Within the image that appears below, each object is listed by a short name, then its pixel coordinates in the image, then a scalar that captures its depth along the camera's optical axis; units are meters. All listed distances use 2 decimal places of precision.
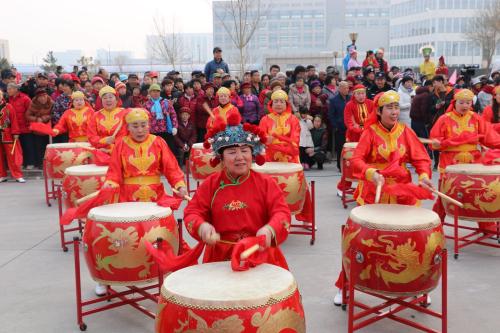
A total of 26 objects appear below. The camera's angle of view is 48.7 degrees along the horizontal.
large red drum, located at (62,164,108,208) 5.09
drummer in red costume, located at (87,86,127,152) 5.94
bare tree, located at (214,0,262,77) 14.34
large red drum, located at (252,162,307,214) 5.02
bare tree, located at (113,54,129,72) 55.59
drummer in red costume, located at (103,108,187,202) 4.12
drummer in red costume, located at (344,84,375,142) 7.11
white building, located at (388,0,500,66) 53.70
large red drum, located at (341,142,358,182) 6.59
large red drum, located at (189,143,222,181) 6.58
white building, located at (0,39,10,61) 63.91
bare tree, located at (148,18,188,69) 29.67
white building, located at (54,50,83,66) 137.52
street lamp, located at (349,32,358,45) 12.81
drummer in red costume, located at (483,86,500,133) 5.99
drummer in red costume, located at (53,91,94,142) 7.18
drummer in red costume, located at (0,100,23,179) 8.56
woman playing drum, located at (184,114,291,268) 2.67
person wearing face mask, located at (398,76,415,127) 9.43
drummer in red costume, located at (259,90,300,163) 5.94
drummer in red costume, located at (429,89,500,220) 5.29
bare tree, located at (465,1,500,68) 31.23
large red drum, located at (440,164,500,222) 4.46
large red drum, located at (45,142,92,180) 6.50
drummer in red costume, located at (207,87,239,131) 7.35
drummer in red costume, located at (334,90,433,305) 3.72
